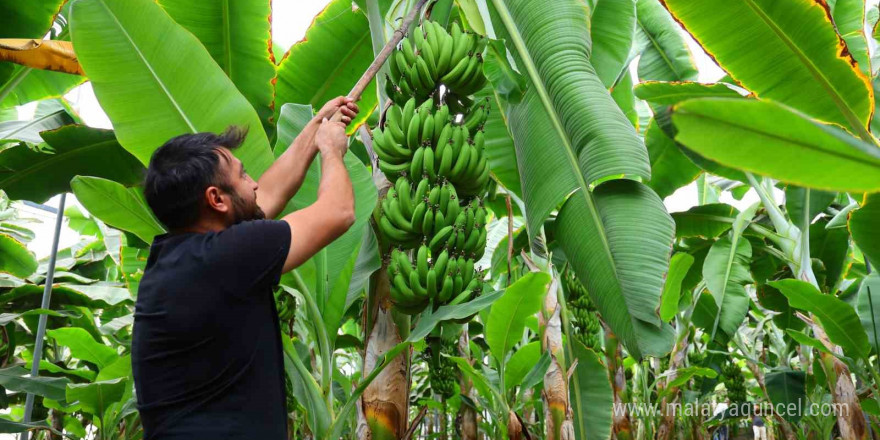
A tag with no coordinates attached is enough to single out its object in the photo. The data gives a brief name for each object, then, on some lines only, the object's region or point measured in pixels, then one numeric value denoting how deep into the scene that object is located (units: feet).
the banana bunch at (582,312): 11.72
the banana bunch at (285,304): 7.86
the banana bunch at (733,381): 17.37
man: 3.54
